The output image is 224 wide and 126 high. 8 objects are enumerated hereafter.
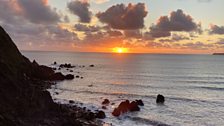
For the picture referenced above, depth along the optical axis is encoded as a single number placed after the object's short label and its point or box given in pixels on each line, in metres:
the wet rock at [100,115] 24.91
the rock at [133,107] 28.48
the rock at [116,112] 26.43
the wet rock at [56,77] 51.46
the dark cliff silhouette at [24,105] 16.27
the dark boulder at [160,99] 33.39
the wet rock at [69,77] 54.59
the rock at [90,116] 23.99
